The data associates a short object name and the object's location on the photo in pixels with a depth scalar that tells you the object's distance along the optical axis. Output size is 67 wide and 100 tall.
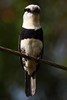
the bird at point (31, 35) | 6.27
